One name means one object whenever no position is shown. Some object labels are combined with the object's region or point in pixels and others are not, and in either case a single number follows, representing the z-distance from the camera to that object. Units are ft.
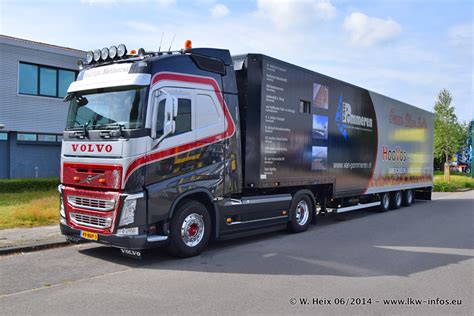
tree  176.76
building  63.57
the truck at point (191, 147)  21.71
